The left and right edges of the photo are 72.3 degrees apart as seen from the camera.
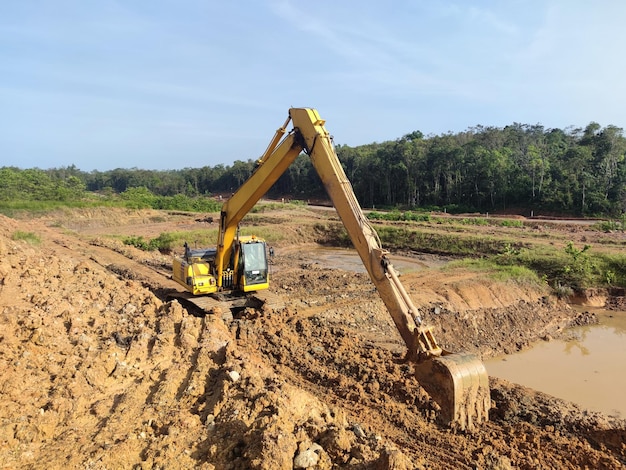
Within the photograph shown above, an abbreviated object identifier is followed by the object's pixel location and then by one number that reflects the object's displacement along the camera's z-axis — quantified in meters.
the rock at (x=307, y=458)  4.45
